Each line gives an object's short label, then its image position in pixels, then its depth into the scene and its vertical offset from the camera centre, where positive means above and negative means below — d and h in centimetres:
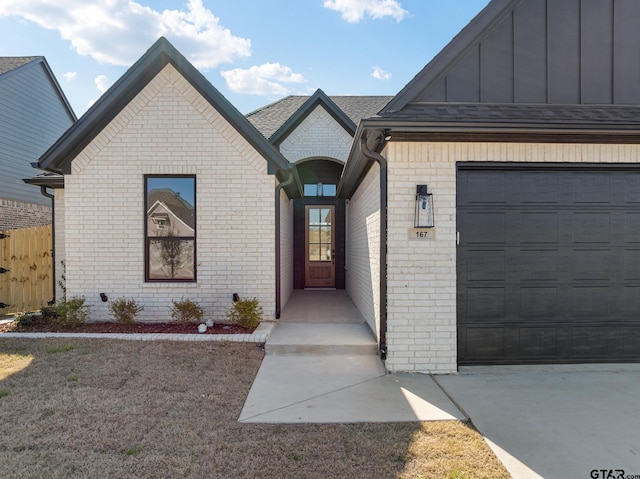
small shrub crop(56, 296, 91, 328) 632 -123
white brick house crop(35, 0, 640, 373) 468 +65
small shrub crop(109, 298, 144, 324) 650 -121
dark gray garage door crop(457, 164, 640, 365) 482 -30
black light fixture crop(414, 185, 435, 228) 459 +38
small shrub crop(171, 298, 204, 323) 638 -122
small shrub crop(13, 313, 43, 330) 659 -142
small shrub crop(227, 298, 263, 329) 617 -122
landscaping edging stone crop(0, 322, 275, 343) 562 -147
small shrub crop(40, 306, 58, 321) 698 -136
